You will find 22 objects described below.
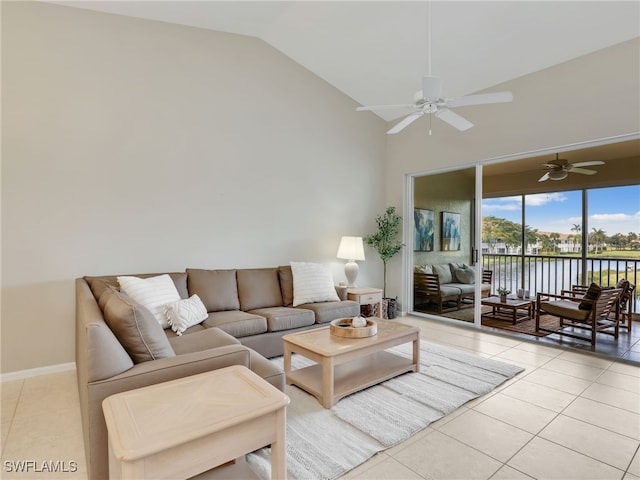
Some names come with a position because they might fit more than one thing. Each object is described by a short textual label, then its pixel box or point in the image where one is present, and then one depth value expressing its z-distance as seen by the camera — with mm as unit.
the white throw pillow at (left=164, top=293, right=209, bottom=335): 3006
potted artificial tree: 5523
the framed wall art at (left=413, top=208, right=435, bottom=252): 5660
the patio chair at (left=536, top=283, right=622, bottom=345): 4027
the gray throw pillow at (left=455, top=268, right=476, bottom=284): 5027
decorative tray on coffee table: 2893
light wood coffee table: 2578
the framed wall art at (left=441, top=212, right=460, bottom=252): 5359
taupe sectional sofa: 1588
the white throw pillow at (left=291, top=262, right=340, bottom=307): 4129
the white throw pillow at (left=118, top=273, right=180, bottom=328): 3023
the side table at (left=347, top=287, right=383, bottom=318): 4609
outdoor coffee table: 5121
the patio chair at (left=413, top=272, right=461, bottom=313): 5398
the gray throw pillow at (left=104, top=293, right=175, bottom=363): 1825
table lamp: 5000
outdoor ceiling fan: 5180
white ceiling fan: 2656
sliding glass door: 5043
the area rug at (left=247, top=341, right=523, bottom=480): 1967
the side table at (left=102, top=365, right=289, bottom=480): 1178
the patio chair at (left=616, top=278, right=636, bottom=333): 4469
